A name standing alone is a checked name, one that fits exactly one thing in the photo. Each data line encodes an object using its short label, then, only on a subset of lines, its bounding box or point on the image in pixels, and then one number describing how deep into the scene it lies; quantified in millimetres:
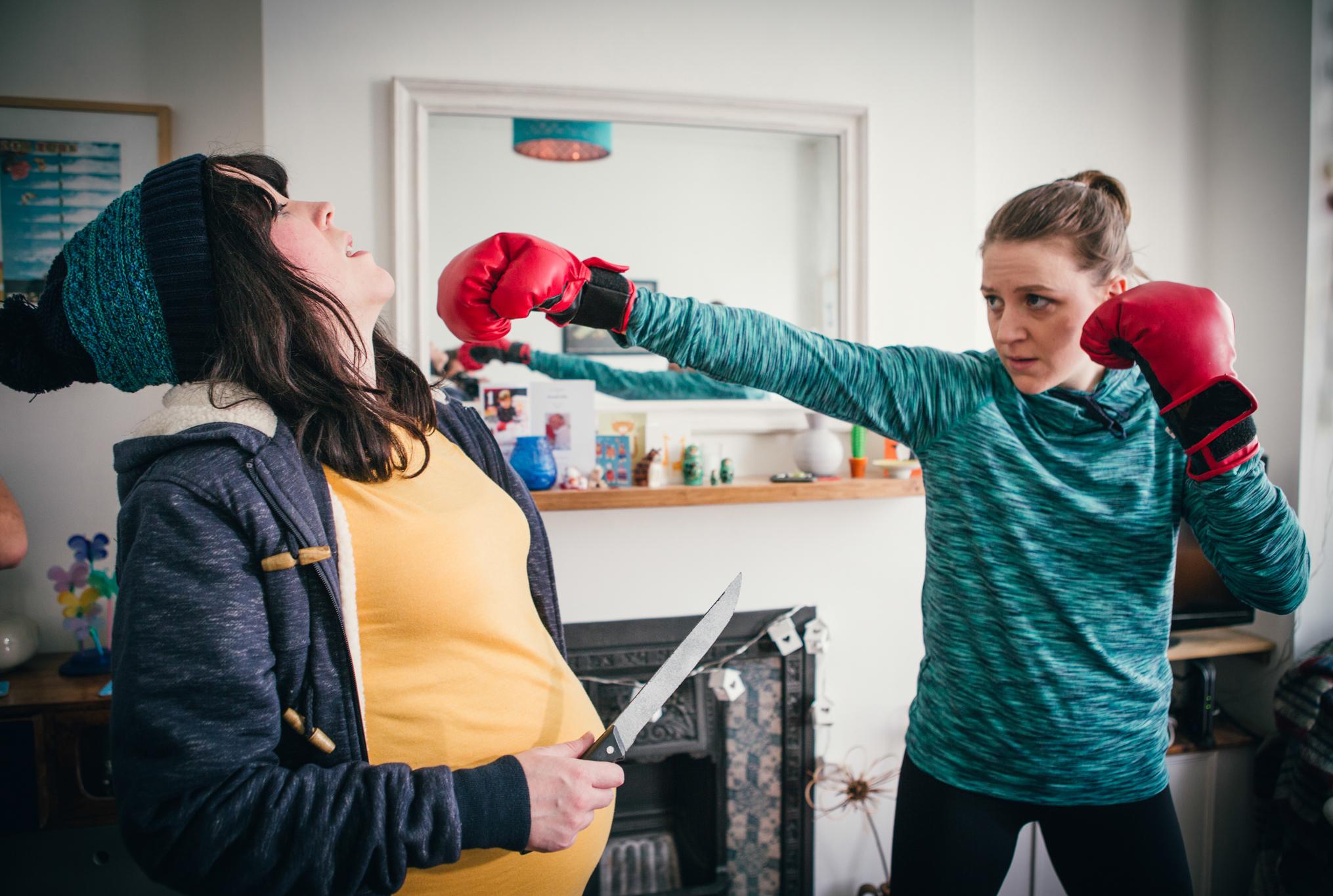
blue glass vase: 1602
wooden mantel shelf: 1590
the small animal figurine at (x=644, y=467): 1729
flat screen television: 1955
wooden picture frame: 1724
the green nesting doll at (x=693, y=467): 1748
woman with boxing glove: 925
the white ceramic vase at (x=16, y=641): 1636
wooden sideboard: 1498
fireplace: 1789
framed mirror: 1643
